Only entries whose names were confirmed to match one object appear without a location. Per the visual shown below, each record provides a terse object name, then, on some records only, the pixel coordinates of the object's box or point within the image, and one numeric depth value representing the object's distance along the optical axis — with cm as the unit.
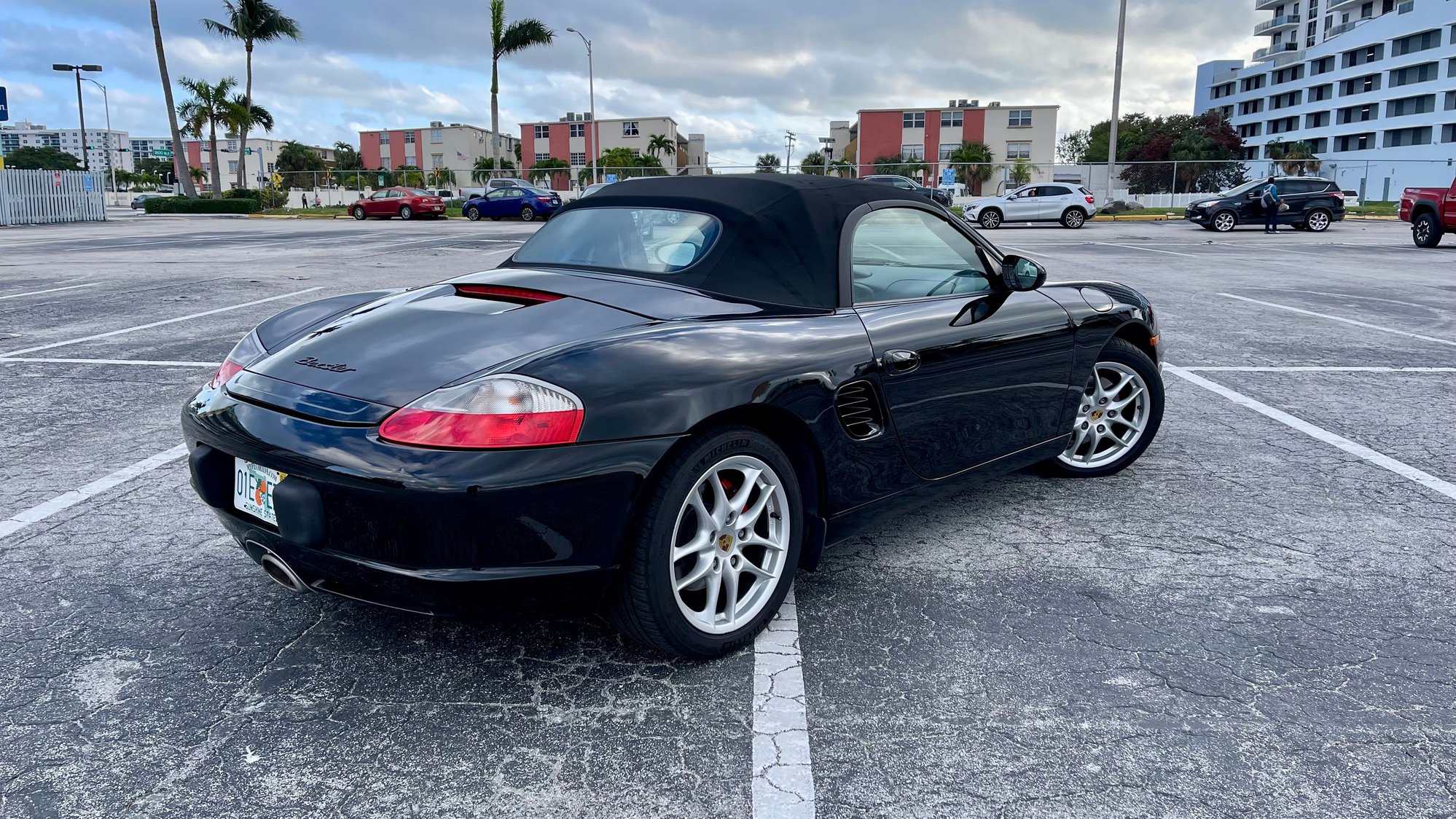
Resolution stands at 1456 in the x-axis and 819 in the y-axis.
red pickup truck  2080
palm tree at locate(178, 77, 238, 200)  5766
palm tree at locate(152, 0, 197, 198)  4581
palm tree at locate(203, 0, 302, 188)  5381
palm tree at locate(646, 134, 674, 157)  10569
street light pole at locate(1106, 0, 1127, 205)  3712
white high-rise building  7250
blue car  3778
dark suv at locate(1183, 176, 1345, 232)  2912
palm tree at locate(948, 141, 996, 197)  5747
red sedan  3972
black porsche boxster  248
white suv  3291
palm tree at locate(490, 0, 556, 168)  5372
